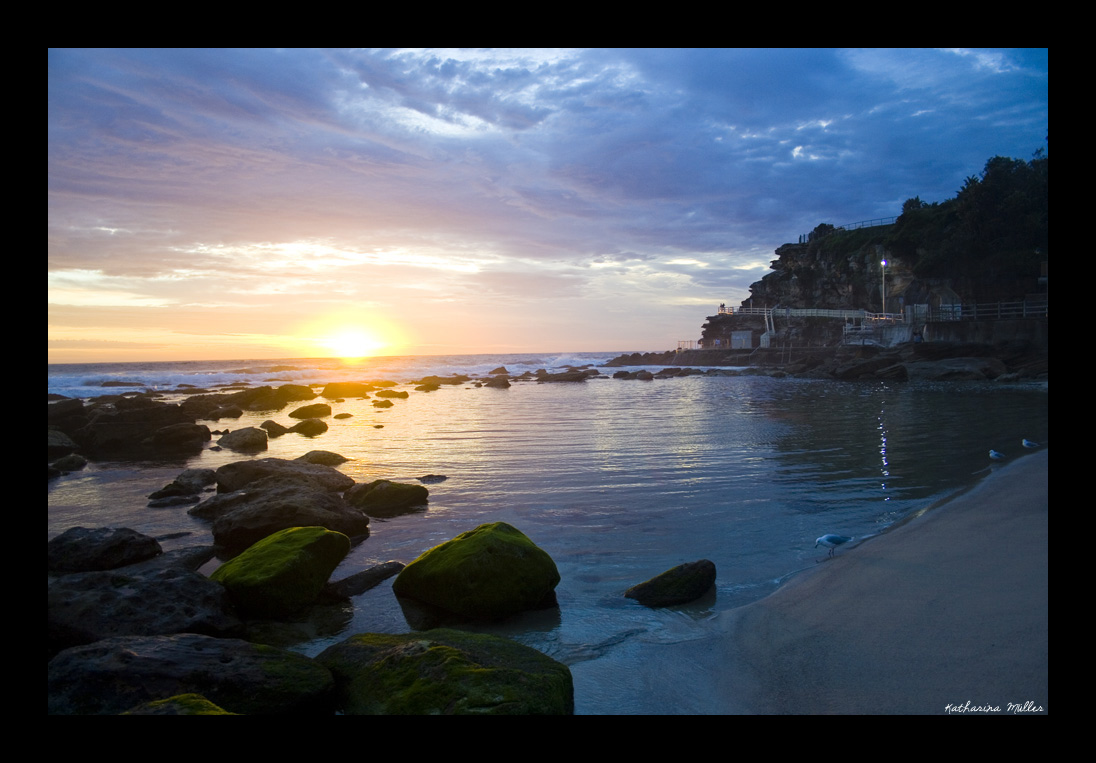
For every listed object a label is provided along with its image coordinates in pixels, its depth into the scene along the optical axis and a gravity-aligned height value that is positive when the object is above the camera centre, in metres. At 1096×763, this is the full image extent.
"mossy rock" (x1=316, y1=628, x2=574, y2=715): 3.41 -1.92
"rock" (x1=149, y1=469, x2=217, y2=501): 10.60 -2.06
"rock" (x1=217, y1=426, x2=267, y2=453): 16.66 -1.93
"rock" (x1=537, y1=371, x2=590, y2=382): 48.45 -0.42
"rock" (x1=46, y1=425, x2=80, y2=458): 15.09 -1.82
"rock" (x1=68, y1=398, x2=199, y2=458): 16.27 -1.70
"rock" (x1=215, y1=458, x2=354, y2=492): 10.13 -1.77
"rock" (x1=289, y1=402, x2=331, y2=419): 24.30 -1.60
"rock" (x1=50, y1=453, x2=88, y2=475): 13.61 -2.10
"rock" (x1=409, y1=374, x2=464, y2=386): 46.27 -0.58
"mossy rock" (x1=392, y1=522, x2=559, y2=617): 5.46 -1.97
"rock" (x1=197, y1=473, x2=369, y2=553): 7.62 -1.89
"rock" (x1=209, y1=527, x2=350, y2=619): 5.53 -1.96
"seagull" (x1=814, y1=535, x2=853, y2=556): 6.48 -1.91
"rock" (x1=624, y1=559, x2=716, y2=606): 5.49 -2.06
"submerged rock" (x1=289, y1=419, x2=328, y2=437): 19.53 -1.84
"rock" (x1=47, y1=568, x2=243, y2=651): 4.69 -1.96
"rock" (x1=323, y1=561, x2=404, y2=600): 6.06 -2.25
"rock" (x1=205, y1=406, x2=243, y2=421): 25.70 -1.74
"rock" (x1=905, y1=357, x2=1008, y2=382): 35.75 -0.06
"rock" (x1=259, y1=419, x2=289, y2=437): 19.38 -1.86
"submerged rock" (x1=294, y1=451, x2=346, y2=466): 13.67 -1.99
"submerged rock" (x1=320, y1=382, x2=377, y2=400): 36.72 -1.09
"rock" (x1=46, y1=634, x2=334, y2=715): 3.53 -1.92
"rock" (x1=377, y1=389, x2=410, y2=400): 34.38 -1.26
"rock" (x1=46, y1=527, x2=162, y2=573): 6.43 -1.98
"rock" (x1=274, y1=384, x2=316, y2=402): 32.28 -1.10
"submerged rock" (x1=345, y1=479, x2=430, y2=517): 9.31 -2.05
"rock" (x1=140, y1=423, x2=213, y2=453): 16.50 -1.87
